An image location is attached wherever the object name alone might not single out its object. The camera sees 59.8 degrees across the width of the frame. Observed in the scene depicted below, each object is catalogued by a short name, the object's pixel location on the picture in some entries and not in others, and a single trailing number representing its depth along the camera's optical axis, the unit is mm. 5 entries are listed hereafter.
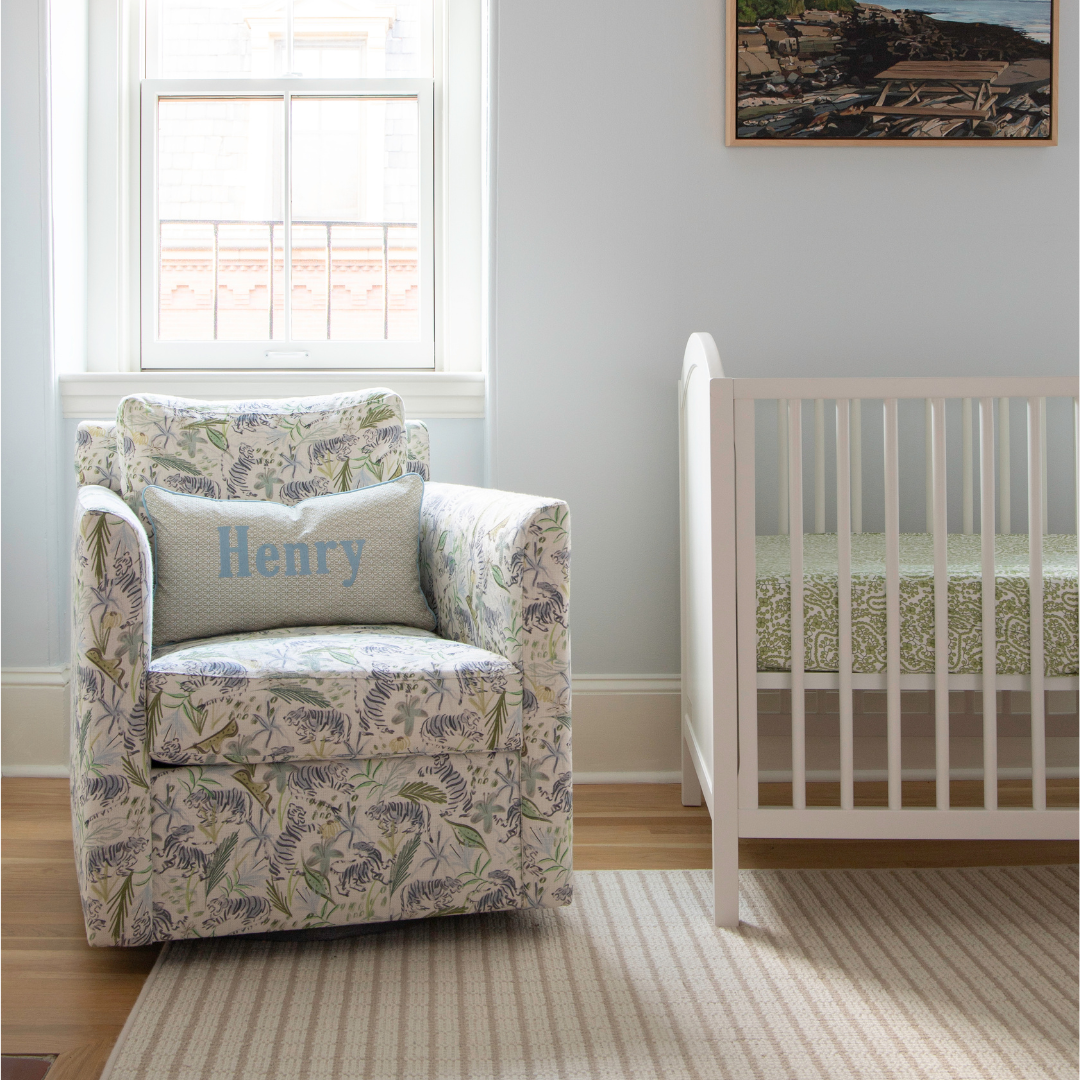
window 2332
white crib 1384
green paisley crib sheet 1427
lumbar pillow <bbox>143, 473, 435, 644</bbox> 1551
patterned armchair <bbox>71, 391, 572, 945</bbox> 1245
